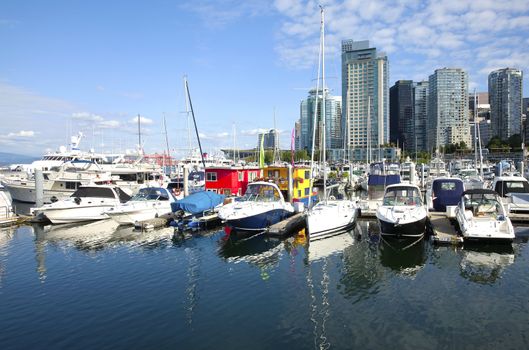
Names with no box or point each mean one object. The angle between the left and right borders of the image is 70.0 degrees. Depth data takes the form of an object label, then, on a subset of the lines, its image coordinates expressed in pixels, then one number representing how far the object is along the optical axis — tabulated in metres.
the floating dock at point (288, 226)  24.23
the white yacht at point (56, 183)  41.91
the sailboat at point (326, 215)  23.02
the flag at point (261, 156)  46.86
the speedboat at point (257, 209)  24.27
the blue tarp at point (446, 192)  28.33
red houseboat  35.78
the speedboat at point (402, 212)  20.94
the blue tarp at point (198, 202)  27.80
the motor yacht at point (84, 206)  29.47
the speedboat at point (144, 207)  28.28
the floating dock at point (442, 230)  20.53
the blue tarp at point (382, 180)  42.37
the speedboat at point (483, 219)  19.47
